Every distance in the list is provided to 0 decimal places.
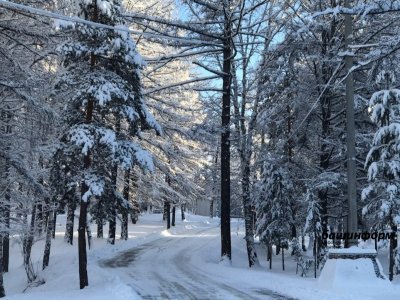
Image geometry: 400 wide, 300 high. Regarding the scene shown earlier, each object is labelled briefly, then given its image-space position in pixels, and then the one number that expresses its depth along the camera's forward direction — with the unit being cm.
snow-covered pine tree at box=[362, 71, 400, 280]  1544
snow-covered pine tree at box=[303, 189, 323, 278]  1964
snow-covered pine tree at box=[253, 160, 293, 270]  2453
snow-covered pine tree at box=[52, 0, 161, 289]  1384
